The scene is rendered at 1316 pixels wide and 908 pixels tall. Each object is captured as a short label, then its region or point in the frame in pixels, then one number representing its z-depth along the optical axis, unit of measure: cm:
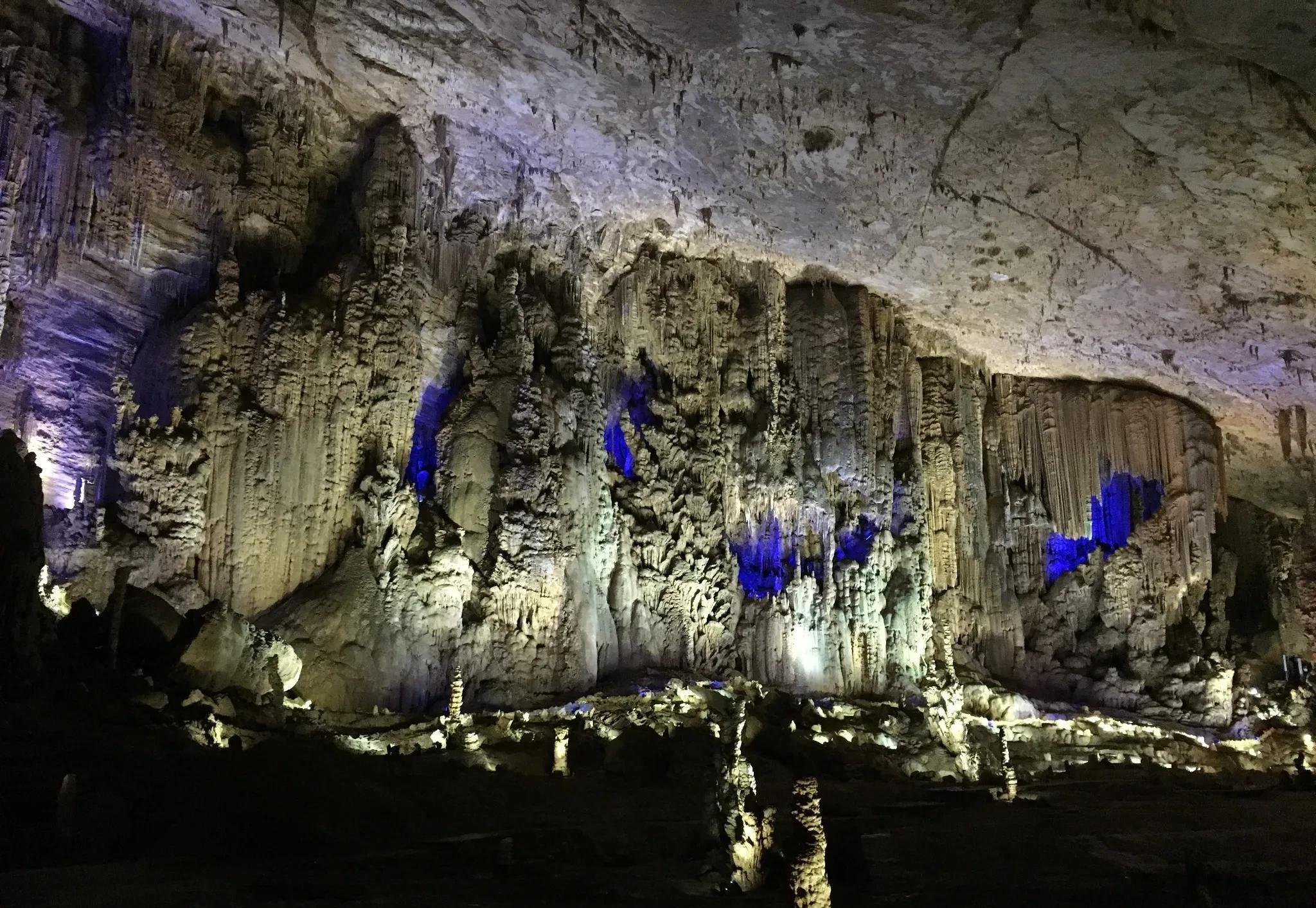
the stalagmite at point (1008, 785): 1255
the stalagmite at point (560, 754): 1194
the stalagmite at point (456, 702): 1307
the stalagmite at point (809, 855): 736
